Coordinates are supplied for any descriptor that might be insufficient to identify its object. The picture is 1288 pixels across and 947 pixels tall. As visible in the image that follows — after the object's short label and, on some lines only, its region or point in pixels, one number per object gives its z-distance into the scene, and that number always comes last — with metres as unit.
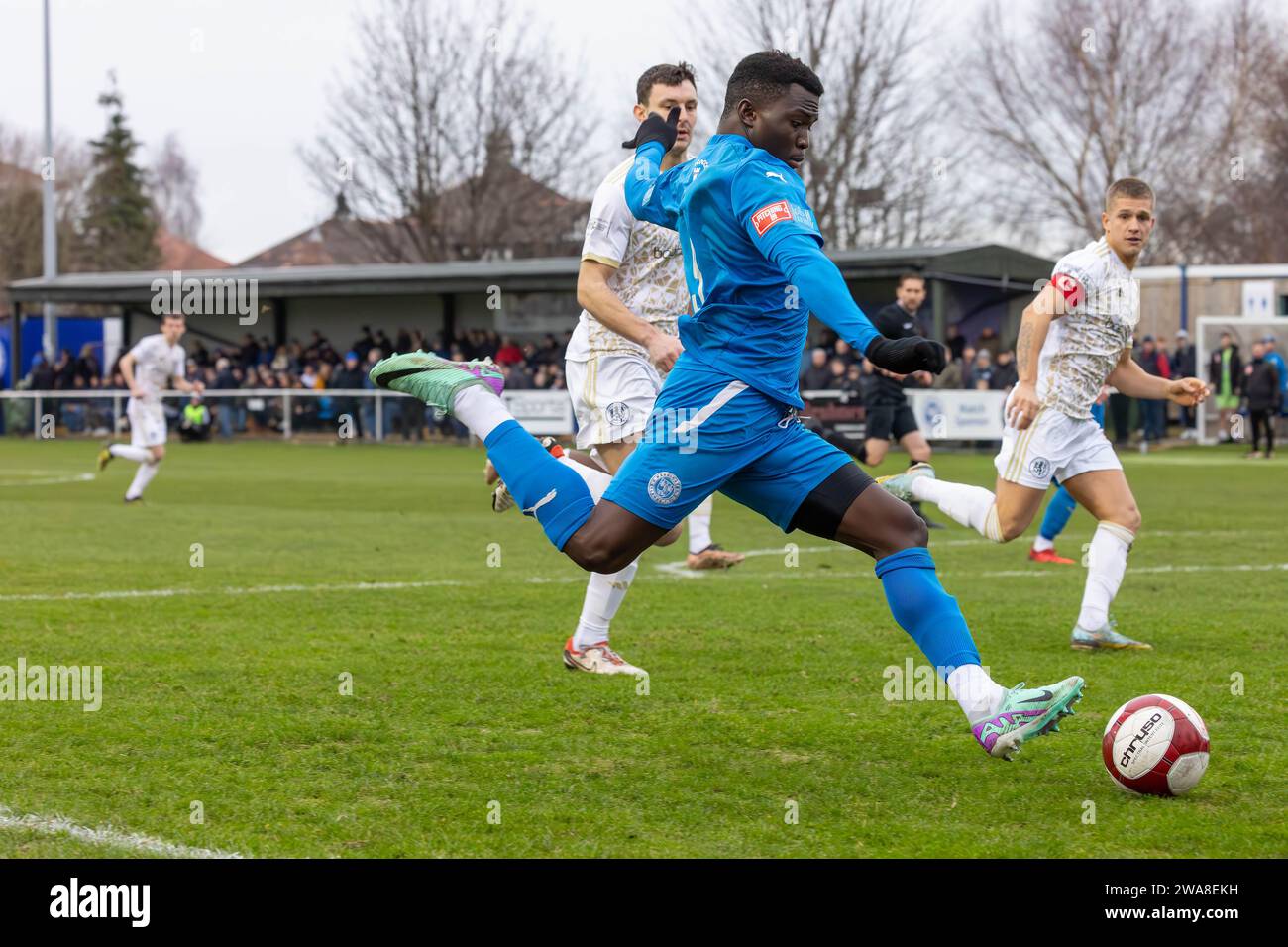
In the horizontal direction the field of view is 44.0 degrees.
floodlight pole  42.47
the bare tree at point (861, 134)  41.69
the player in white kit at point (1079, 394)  7.70
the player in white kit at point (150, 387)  17.44
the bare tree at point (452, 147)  46.56
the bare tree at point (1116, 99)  44.62
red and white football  4.76
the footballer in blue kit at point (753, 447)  4.88
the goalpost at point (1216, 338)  30.33
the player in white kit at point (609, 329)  6.91
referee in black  14.98
